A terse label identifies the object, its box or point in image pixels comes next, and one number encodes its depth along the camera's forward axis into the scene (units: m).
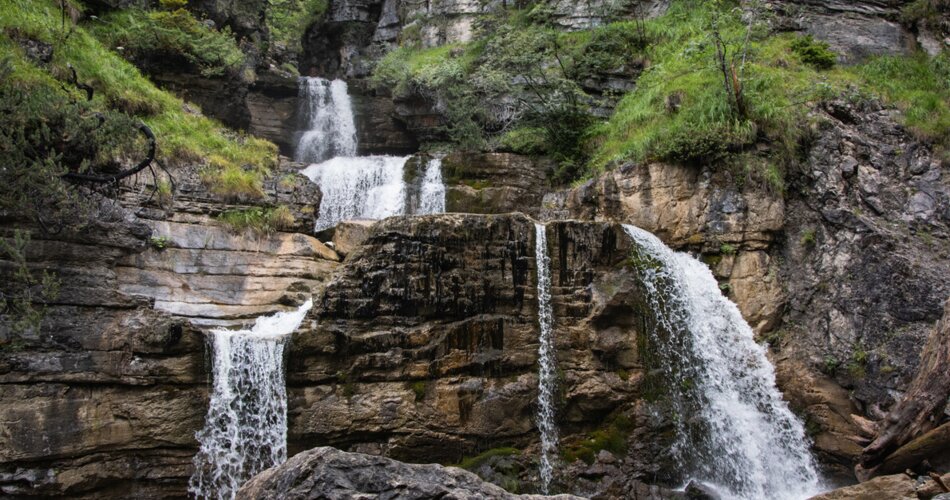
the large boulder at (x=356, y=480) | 4.12
